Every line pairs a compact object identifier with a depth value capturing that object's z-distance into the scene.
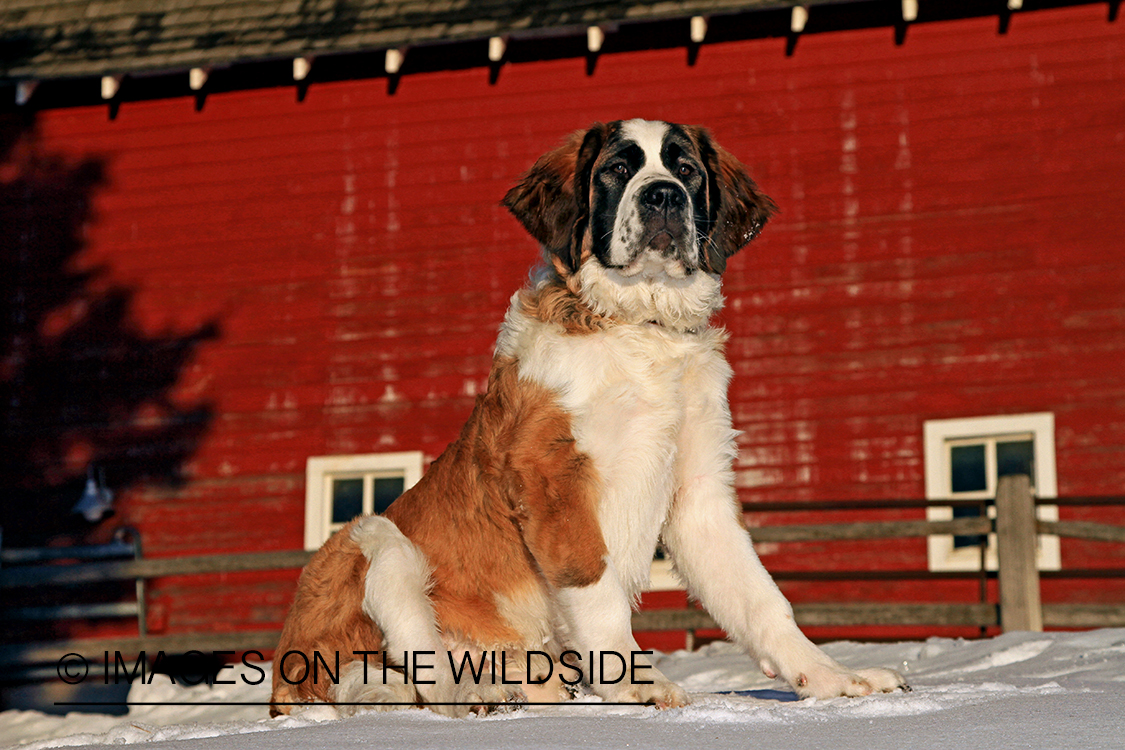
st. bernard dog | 3.82
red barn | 11.18
